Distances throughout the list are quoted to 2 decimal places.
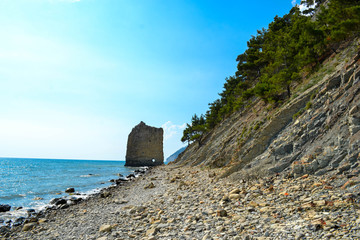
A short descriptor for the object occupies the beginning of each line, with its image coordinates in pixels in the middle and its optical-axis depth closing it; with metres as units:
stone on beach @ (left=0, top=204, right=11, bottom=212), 17.04
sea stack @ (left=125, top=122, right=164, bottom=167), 100.62
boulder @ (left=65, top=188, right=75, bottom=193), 26.19
